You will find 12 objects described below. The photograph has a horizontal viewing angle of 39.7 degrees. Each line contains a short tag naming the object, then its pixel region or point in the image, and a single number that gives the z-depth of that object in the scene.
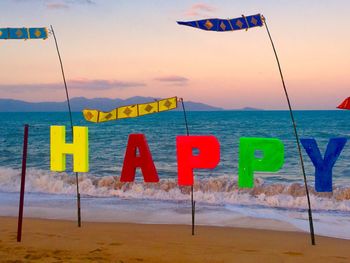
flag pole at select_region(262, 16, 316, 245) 9.45
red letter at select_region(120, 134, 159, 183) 10.66
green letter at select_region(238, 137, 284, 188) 9.94
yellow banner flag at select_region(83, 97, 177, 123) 10.04
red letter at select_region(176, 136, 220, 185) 10.14
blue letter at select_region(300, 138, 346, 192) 9.69
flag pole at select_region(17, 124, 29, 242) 8.95
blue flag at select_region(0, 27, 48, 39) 10.55
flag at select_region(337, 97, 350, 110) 8.62
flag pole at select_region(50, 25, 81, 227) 10.52
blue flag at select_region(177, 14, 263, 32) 8.97
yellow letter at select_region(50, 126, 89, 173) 10.35
